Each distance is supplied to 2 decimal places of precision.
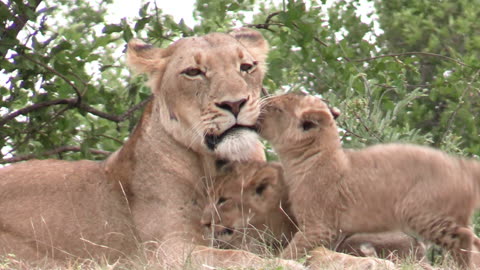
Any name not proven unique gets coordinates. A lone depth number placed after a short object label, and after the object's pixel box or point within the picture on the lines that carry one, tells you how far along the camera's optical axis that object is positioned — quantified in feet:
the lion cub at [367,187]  39.73
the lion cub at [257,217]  42.83
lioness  42.19
